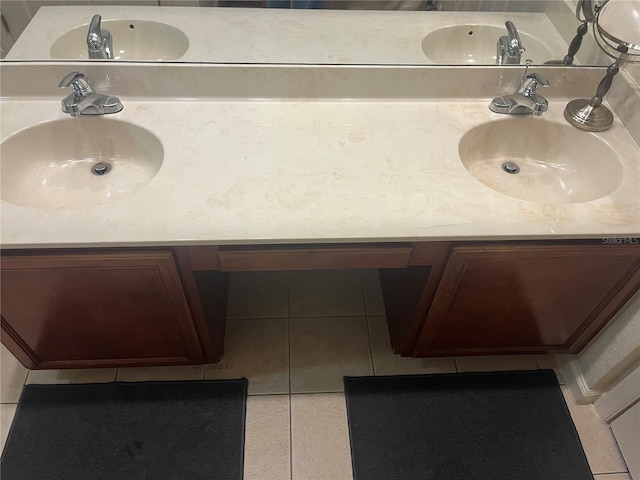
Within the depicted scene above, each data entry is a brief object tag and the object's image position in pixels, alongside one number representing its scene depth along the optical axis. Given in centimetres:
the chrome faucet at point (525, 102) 132
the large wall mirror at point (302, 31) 122
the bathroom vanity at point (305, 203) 104
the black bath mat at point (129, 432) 137
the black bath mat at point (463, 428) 141
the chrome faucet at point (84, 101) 119
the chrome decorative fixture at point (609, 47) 123
